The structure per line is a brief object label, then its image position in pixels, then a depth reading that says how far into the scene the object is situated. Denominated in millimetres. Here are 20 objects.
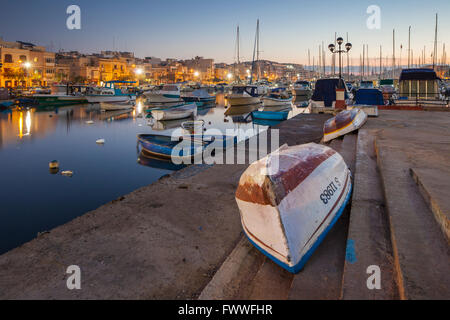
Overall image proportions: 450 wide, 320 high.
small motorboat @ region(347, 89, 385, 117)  18828
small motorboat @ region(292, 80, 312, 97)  55625
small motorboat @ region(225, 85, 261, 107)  40969
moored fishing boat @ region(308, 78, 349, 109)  23922
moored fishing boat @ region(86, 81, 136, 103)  48156
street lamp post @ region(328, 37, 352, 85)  17725
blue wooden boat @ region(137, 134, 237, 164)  13500
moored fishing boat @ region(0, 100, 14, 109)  41144
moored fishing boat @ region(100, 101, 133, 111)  44375
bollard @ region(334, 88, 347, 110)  18406
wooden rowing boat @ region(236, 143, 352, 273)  3646
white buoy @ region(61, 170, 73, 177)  13084
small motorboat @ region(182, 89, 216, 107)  50531
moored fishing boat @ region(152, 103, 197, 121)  30188
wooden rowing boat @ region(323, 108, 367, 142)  9875
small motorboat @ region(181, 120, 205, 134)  16903
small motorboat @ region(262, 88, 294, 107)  36569
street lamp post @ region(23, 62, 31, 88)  72675
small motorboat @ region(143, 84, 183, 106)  45000
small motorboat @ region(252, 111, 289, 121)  26516
